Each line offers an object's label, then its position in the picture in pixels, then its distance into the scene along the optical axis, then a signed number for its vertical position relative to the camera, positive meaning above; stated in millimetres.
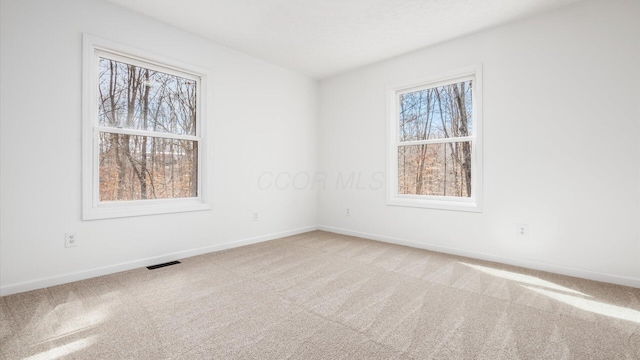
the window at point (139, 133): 2676 +508
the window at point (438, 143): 3385 +492
